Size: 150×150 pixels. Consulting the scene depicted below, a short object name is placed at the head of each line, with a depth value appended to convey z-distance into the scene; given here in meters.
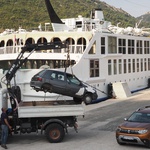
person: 12.41
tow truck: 12.91
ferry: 25.19
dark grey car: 16.08
